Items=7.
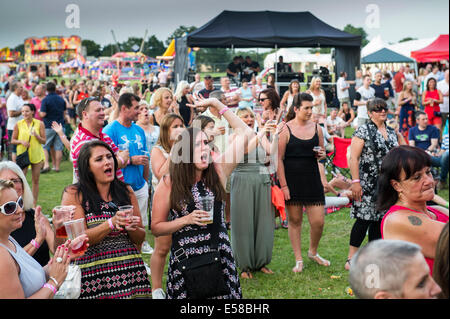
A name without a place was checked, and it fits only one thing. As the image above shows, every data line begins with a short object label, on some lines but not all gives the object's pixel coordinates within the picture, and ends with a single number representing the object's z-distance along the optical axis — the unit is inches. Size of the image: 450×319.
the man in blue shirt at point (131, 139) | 199.6
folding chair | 325.7
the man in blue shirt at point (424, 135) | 339.6
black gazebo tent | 610.5
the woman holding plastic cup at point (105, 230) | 111.2
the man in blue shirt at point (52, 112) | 406.9
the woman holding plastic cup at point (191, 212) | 116.0
